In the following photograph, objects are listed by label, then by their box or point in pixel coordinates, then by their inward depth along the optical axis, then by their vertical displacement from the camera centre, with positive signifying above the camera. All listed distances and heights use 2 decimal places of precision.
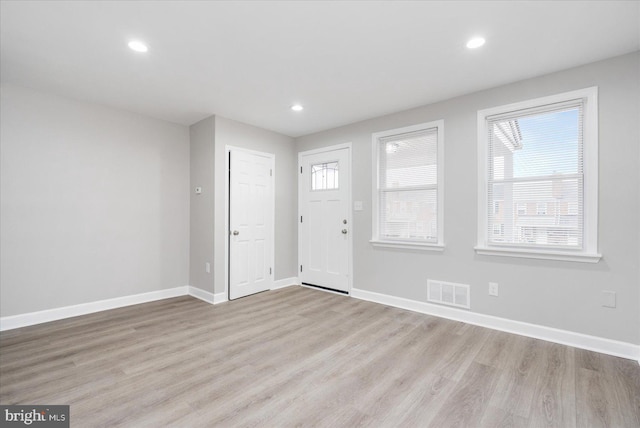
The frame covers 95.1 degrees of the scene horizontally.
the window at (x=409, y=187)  3.53 +0.31
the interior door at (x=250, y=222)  4.13 -0.17
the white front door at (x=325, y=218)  4.38 -0.12
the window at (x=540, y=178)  2.61 +0.32
